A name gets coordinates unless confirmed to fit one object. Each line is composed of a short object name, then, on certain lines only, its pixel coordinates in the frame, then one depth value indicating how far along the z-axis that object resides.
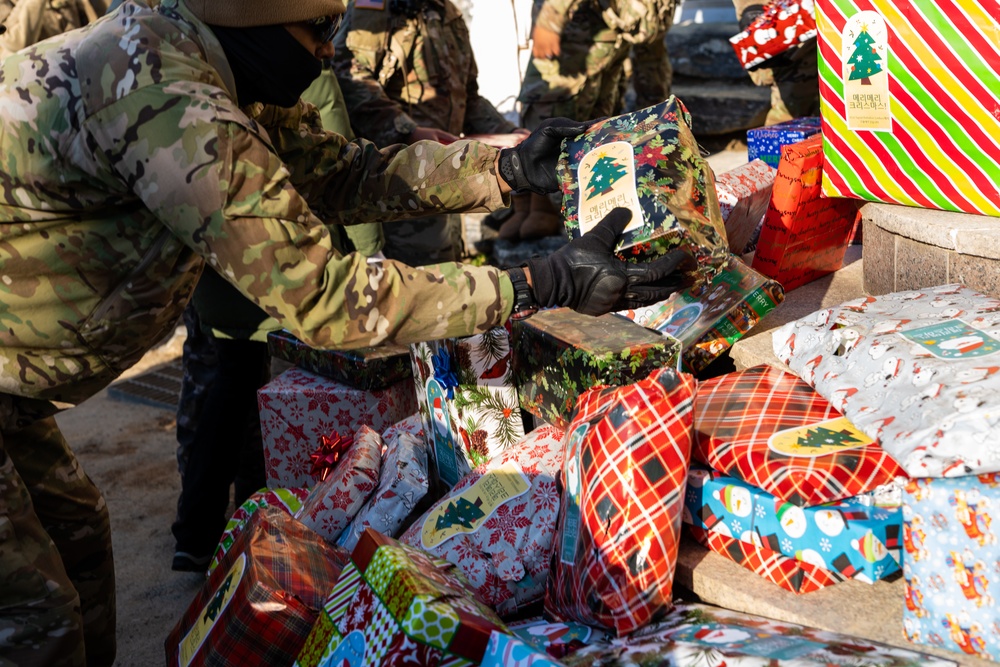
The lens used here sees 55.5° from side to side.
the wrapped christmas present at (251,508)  2.27
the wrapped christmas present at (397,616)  1.52
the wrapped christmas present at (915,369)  1.43
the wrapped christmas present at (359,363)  2.77
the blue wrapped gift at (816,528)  1.59
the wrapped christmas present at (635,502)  1.66
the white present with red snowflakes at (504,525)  1.95
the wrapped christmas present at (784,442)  1.62
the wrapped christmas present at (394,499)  2.25
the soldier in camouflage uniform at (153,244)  1.67
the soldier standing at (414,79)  4.21
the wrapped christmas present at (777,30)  3.17
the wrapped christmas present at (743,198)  2.54
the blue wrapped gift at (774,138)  3.04
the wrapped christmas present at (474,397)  2.26
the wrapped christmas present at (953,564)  1.40
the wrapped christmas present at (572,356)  1.99
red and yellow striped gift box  2.03
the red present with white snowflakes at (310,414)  2.83
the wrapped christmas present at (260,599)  1.88
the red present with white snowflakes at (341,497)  2.29
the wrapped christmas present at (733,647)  1.40
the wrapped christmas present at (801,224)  2.47
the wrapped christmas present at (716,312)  2.25
